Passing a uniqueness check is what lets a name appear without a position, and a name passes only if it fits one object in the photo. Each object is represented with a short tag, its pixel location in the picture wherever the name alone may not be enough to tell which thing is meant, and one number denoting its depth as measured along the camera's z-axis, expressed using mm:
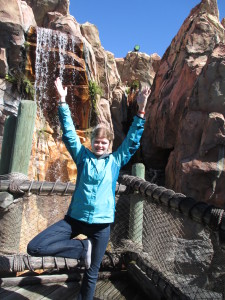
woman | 2355
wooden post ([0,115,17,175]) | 3236
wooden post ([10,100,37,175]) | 3100
